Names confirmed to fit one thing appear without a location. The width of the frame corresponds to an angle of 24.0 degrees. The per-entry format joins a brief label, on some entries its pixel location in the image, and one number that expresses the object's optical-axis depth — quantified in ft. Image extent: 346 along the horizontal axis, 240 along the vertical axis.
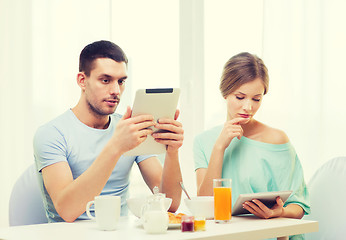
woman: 8.76
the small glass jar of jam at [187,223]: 6.97
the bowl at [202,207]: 7.68
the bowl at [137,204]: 7.44
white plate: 7.10
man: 7.71
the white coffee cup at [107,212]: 7.05
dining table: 6.76
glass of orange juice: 7.43
